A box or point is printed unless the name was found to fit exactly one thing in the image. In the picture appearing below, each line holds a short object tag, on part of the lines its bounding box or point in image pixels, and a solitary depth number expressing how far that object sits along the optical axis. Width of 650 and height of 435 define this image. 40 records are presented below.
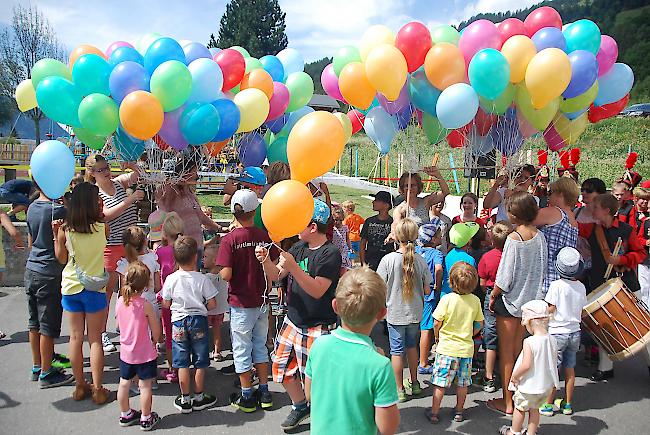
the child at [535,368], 3.06
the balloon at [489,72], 4.58
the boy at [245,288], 3.59
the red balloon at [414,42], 5.02
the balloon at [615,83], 5.36
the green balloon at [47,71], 4.79
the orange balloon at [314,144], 3.10
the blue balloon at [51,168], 3.76
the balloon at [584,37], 5.02
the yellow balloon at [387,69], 4.75
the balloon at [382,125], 5.77
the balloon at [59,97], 4.42
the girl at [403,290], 3.67
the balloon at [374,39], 5.32
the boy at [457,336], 3.47
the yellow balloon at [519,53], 4.74
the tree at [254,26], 44.81
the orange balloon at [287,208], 2.87
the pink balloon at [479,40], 4.97
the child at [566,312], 3.64
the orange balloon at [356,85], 5.15
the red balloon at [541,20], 5.22
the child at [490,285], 3.96
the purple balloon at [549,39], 4.89
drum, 3.86
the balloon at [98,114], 4.30
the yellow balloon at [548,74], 4.53
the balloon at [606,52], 5.22
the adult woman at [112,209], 4.53
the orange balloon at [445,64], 4.85
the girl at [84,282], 3.68
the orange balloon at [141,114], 4.22
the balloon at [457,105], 4.68
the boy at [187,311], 3.55
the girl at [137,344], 3.37
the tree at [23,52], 18.38
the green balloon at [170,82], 4.32
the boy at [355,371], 1.81
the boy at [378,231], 4.93
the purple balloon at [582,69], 4.75
